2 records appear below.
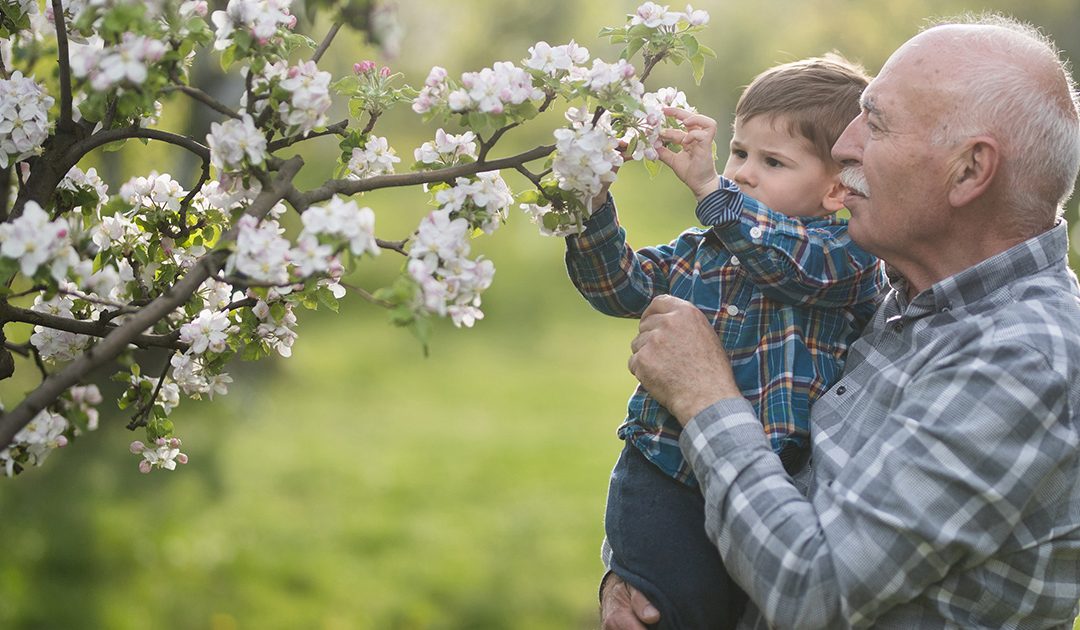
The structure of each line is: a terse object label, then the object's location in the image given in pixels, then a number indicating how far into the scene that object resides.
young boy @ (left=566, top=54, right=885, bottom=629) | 3.17
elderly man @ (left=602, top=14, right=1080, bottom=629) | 2.97
